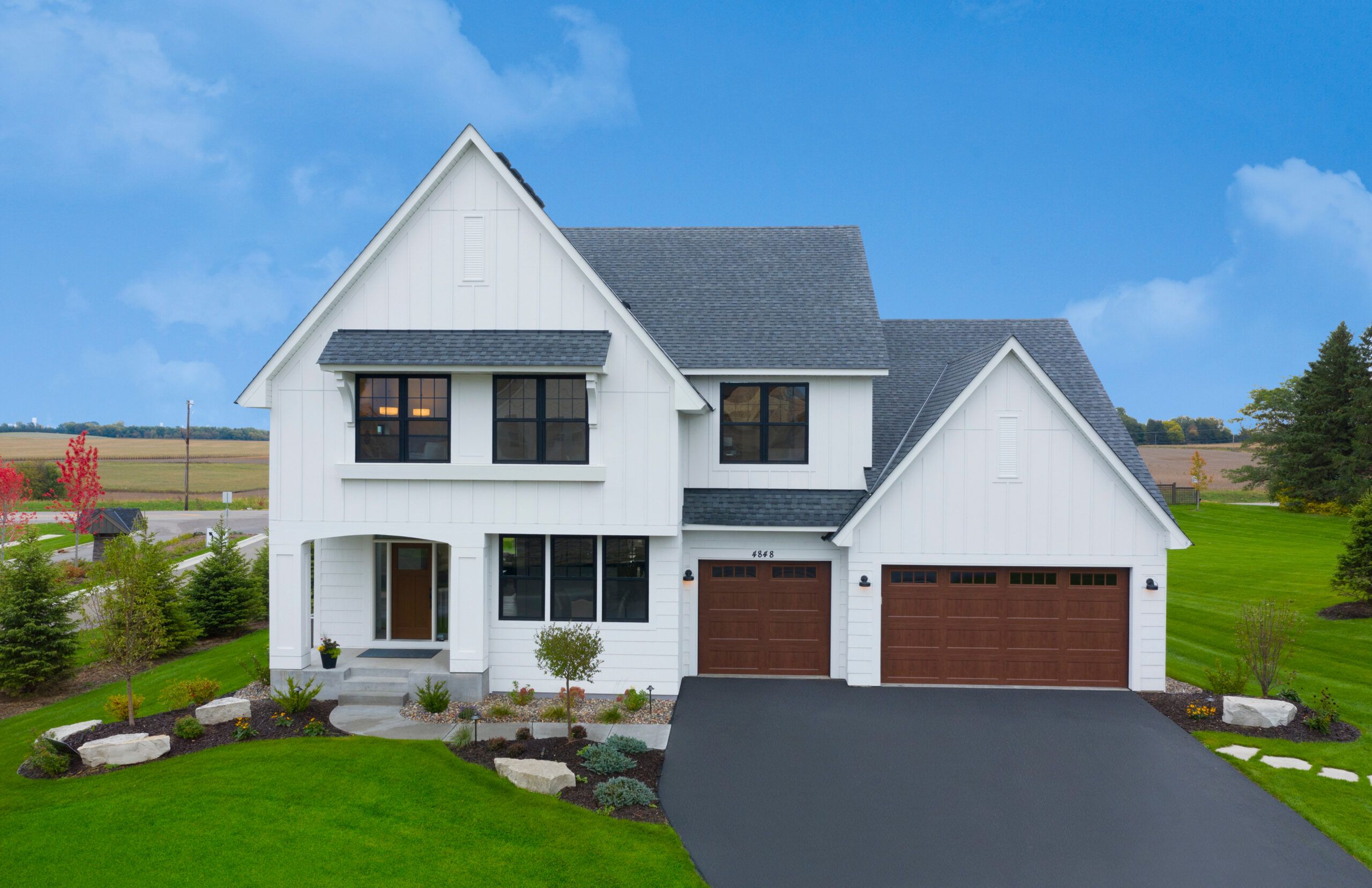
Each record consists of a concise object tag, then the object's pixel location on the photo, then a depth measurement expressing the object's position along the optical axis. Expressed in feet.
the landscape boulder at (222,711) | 38.81
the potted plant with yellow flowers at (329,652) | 43.91
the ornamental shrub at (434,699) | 40.42
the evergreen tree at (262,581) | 68.85
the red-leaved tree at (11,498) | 81.87
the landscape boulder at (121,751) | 34.30
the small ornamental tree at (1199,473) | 170.72
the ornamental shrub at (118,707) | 39.91
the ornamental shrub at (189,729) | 36.32
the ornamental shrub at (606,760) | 32.50
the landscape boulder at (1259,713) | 39.09
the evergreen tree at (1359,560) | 64.23
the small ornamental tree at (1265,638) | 42.45
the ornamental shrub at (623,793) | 29.66
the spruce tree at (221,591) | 63.72
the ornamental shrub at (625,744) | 34.88
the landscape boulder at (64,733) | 34.83
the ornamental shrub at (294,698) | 39.81
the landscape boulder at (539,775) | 30.71
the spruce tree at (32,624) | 50.31
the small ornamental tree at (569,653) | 37.09
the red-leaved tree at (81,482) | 85.35
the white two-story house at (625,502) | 43.60
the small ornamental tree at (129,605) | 38.99
